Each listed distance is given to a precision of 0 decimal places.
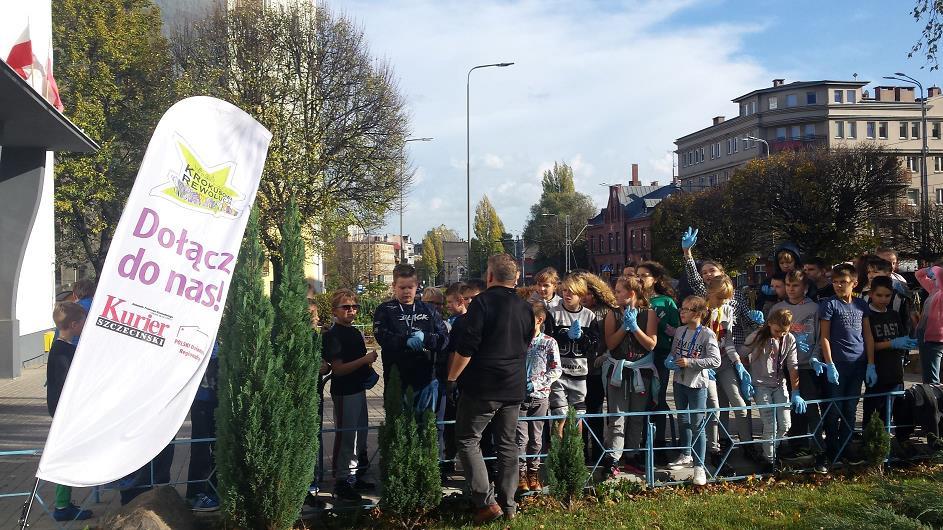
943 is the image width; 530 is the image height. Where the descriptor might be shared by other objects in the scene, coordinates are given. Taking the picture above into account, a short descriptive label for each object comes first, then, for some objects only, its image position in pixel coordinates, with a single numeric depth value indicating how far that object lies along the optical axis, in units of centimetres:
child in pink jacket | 807
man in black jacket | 566
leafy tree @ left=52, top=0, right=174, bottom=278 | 2545
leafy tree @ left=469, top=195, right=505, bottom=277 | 8775
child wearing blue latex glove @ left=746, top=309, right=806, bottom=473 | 721
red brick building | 8619
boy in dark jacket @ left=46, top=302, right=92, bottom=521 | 590
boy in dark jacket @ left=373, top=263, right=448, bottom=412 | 650
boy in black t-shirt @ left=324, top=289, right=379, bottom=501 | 661
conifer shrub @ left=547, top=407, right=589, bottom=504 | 603
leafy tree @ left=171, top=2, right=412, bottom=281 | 2586
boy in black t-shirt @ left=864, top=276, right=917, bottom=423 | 755
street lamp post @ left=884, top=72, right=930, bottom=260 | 3481
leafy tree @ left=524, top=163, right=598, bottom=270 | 8844
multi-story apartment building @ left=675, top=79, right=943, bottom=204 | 8188
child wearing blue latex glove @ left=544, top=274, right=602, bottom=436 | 700
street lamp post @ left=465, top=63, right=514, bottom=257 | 3189
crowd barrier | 639
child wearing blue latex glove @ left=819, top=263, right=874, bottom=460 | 733
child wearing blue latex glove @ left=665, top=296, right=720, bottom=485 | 685
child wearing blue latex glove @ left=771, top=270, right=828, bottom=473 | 743
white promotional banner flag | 423
